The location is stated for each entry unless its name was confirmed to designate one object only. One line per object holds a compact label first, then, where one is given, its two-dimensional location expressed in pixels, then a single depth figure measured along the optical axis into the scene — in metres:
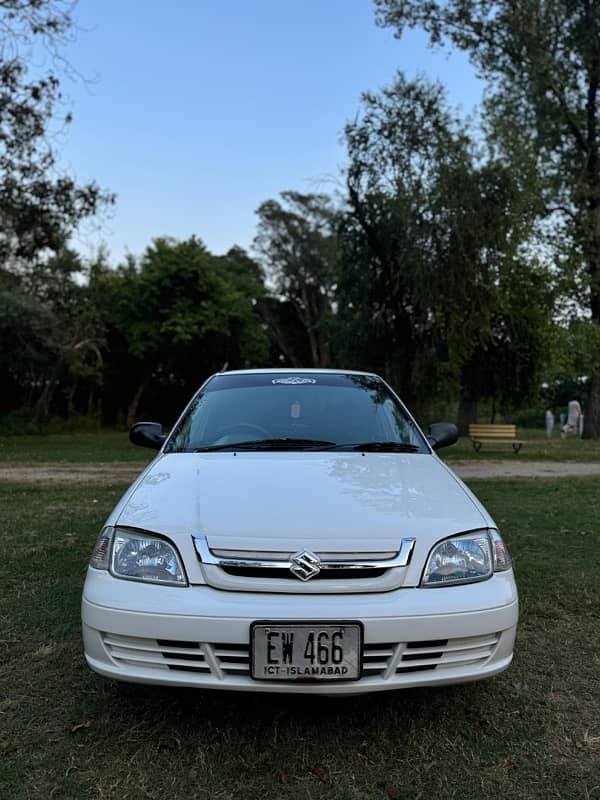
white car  2.42
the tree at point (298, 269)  43.62
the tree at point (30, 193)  15.46
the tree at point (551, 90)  20.23
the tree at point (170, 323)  30.47
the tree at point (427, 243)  14.57
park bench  16.19
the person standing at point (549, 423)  25.52
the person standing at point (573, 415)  28.30
